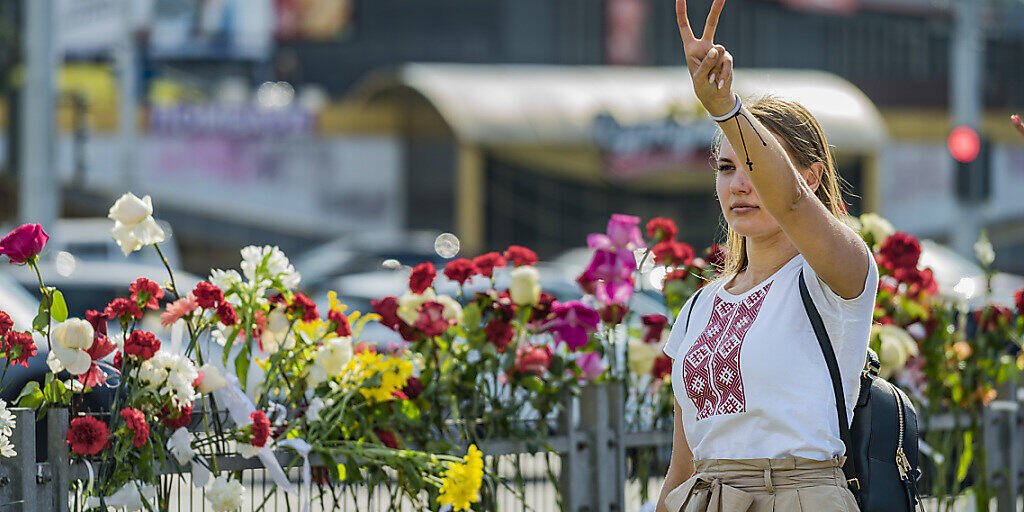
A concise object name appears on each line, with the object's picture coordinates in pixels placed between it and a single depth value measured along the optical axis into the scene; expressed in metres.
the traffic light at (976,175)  24.95
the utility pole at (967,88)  29.62
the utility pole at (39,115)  25.31
